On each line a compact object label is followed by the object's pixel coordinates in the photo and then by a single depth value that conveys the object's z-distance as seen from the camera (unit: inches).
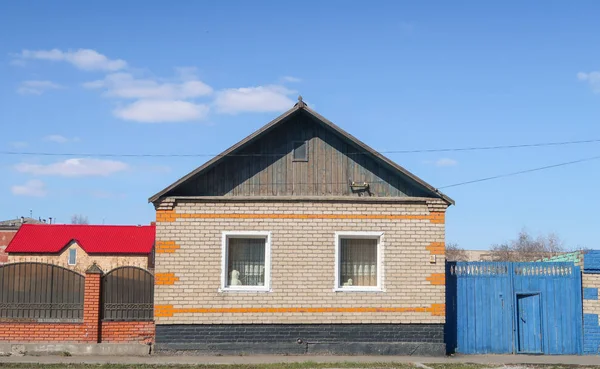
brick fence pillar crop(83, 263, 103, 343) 619.8
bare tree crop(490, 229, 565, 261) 2205.6
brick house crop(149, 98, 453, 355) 611.2
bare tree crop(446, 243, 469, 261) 2491.4
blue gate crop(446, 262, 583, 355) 639.1
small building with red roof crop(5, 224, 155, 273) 1867.6
